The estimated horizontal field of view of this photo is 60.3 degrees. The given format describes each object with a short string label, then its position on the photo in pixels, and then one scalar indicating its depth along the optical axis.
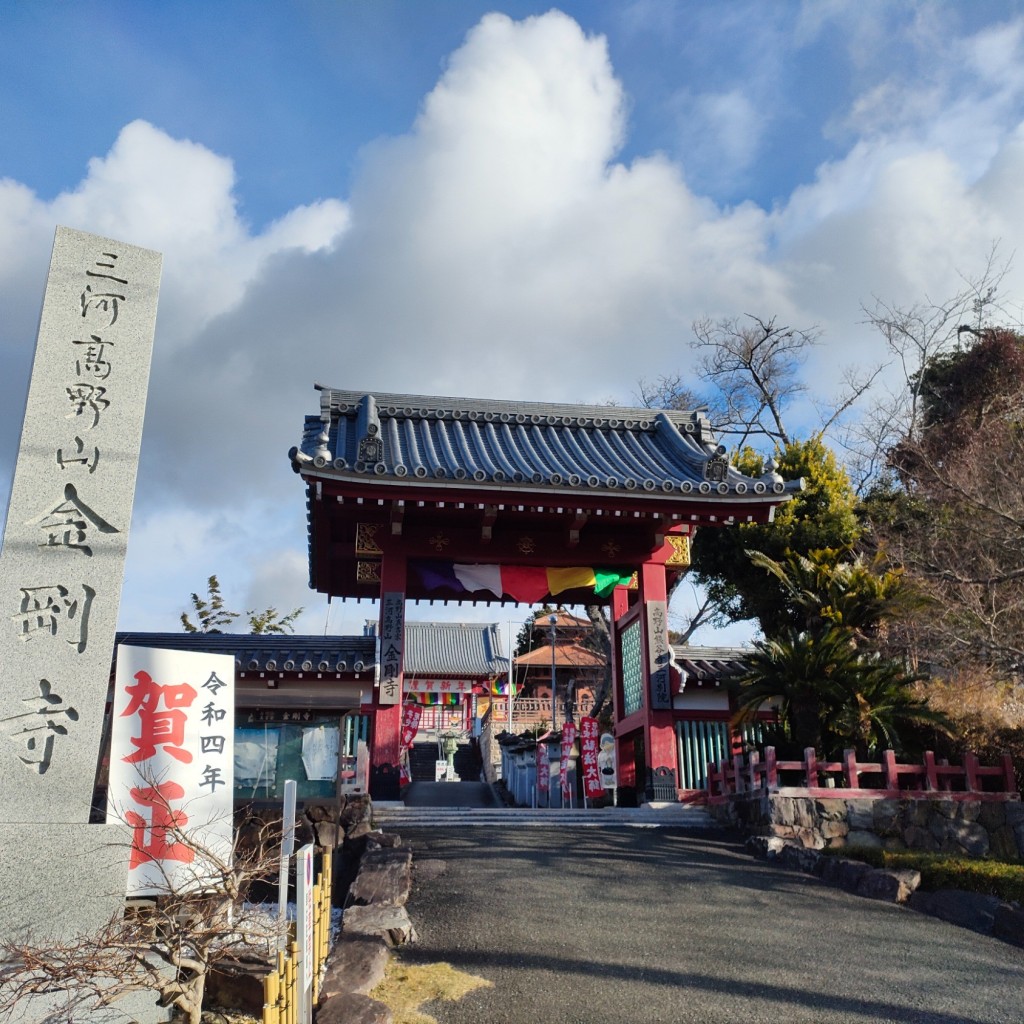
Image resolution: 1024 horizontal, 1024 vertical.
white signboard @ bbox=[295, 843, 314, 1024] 4.55
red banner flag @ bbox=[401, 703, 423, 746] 24.06
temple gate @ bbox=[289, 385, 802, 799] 13.45
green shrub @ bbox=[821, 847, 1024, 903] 8.23
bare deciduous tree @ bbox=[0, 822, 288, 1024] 3.57
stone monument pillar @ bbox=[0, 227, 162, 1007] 4.82
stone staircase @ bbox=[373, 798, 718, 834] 11.68
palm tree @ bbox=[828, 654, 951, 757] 12.48
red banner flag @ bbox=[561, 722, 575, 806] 16.23
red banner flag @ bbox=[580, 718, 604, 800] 15.13
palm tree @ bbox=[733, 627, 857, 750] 12.84
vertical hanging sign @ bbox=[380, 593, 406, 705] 13.19
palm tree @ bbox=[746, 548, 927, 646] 15.70
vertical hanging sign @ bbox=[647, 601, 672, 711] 14.07
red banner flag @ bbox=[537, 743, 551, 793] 16.48
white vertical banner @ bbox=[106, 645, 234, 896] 5.35
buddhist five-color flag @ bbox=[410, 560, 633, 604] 15.02
